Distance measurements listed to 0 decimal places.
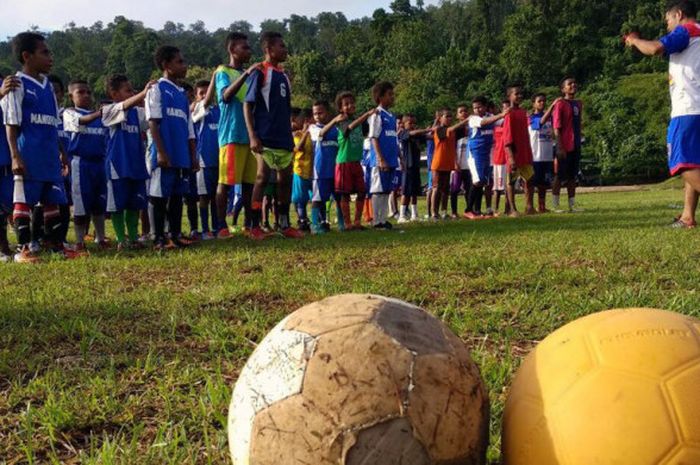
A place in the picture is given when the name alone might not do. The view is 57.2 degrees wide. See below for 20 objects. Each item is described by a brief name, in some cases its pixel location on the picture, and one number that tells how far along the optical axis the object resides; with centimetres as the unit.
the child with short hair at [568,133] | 1052
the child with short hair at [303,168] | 996
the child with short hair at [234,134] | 711
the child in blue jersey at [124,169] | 682
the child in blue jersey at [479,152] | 1060
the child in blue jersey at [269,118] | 686
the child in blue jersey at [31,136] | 586
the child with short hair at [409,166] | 1107
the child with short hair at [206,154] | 866
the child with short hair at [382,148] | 894
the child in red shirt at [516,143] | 980
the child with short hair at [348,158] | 888
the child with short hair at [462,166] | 1192
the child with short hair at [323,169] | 918
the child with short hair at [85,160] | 709
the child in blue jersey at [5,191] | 624
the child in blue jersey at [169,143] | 643
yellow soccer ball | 136
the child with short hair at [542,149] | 1105
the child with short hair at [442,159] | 1066
